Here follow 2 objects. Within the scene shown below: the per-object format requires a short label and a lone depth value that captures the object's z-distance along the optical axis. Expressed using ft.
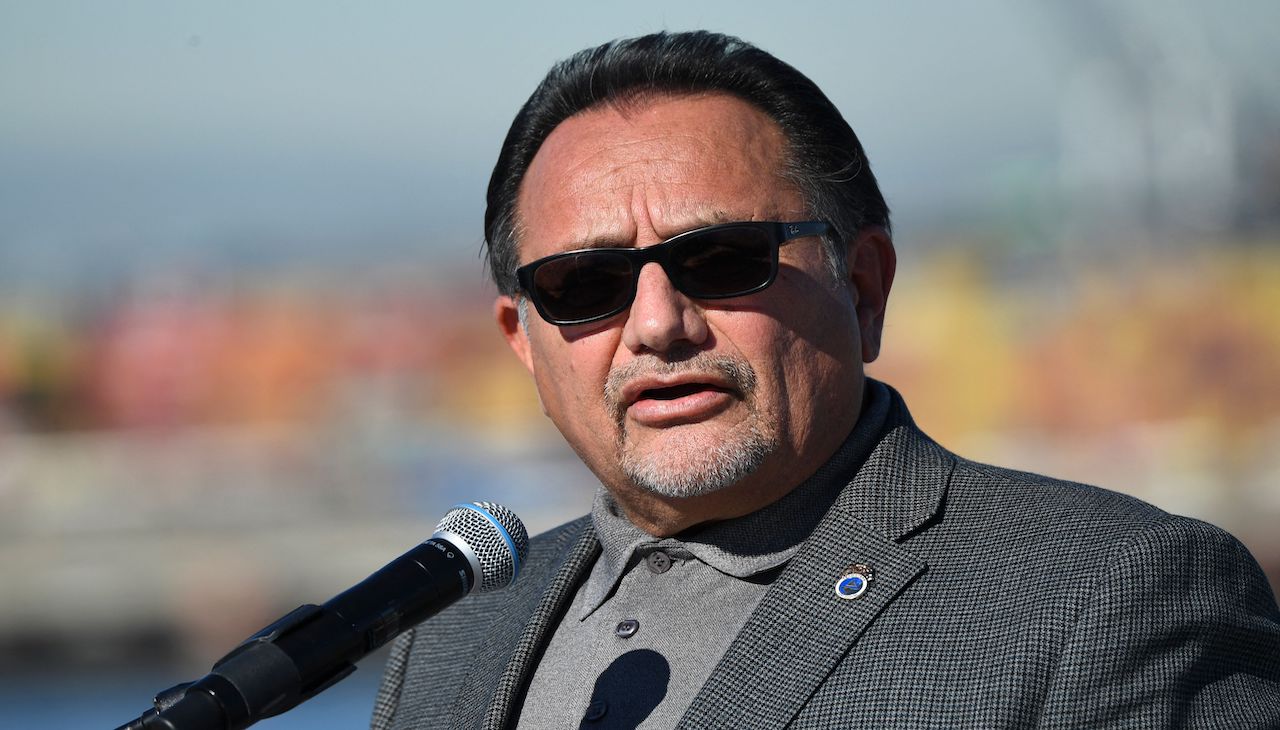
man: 11.33
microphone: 10.94
